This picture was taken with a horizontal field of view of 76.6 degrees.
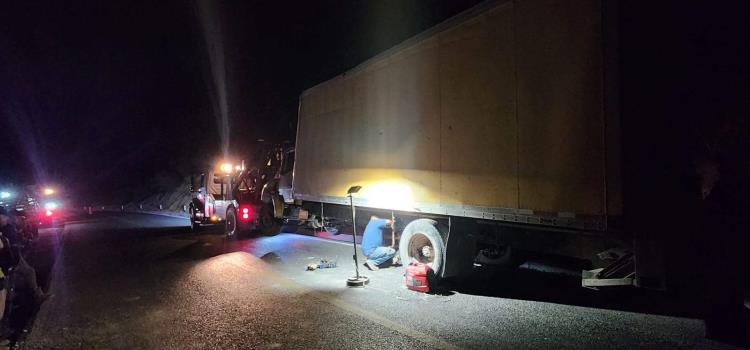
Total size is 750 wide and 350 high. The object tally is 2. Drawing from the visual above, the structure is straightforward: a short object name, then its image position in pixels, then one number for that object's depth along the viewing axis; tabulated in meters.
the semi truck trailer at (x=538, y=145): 5.08
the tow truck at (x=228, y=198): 14.83
